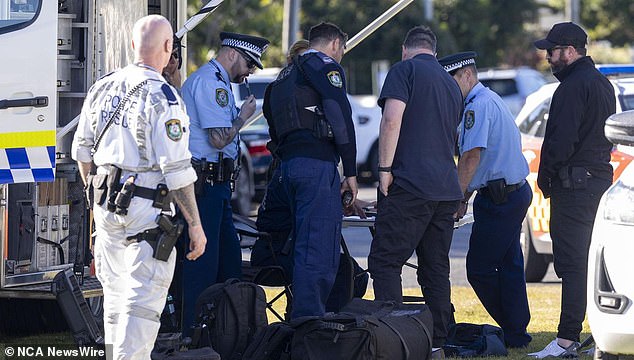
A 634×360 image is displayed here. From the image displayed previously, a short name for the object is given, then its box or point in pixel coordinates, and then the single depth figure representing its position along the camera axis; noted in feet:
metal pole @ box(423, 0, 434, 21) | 227.20
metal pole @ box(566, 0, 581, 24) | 238.89
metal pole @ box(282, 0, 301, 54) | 152.97
